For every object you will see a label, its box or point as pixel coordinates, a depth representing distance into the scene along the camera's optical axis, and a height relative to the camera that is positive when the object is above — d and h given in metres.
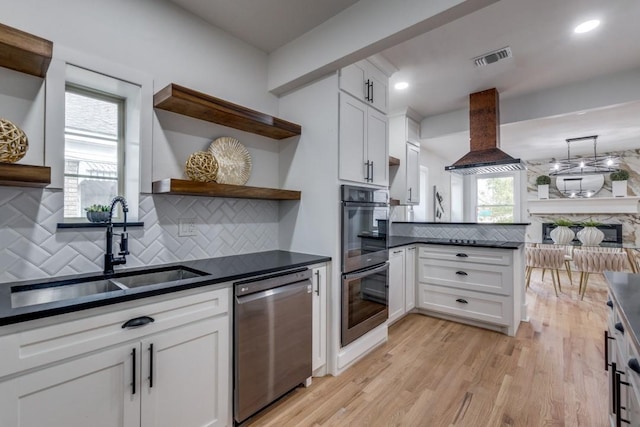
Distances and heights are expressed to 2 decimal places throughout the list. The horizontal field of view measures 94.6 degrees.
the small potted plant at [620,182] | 6.13 +0.77
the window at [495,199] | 7.53 +0.48
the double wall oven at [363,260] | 2.37 -0.38
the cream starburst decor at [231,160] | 2.27 +0.45
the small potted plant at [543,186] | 6.98 +0.76
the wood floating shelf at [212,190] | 1.79 +0.17
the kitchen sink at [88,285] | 1.42 -0.39
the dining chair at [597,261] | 4.14 -0.61
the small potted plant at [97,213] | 1.75 +0.01
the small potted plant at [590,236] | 5.39 -0.33
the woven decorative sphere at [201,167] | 1.99 +0.33
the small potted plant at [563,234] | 5.38 -0.29
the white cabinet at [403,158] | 4.20 +0.85
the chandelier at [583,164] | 5.42 +1.08
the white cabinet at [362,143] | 2.38 +0.64
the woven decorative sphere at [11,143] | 1.30 +0.32
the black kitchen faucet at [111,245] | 1.67 -0.18
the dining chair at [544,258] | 4.27 -0.60
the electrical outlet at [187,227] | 2.10 -0.09
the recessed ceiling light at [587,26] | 2.33 +1.55
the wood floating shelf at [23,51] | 1.28 +0.74
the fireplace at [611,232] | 6.19 -0.29
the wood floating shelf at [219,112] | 1.86 +0.73
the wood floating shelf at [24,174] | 1.25 +0.18
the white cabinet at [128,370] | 1.07 -0.66
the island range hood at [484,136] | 3.51 +0.99
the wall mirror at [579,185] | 6.44 +0.75
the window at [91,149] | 1.81 +0.42
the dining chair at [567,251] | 4.75 -0.59
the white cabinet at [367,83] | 2.44 +1.18
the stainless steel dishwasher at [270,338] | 1.67 -0.76
